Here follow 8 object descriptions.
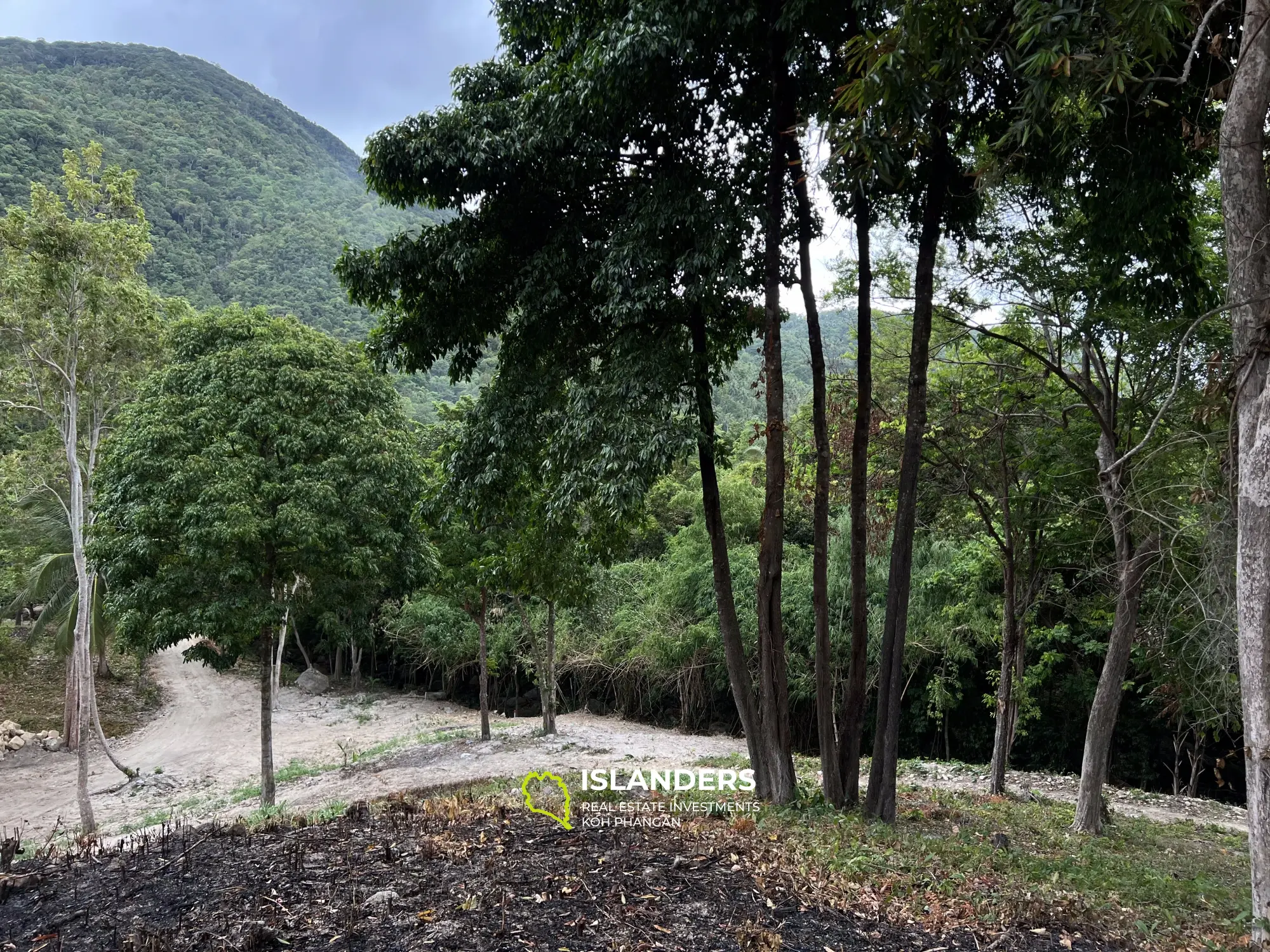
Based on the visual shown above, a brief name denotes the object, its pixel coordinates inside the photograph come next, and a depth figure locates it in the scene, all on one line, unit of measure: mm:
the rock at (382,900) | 3865
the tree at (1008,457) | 9125
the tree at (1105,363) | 7469
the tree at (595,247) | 5840
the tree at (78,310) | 11172
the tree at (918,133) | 4344
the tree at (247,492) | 9484
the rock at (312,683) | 24672
